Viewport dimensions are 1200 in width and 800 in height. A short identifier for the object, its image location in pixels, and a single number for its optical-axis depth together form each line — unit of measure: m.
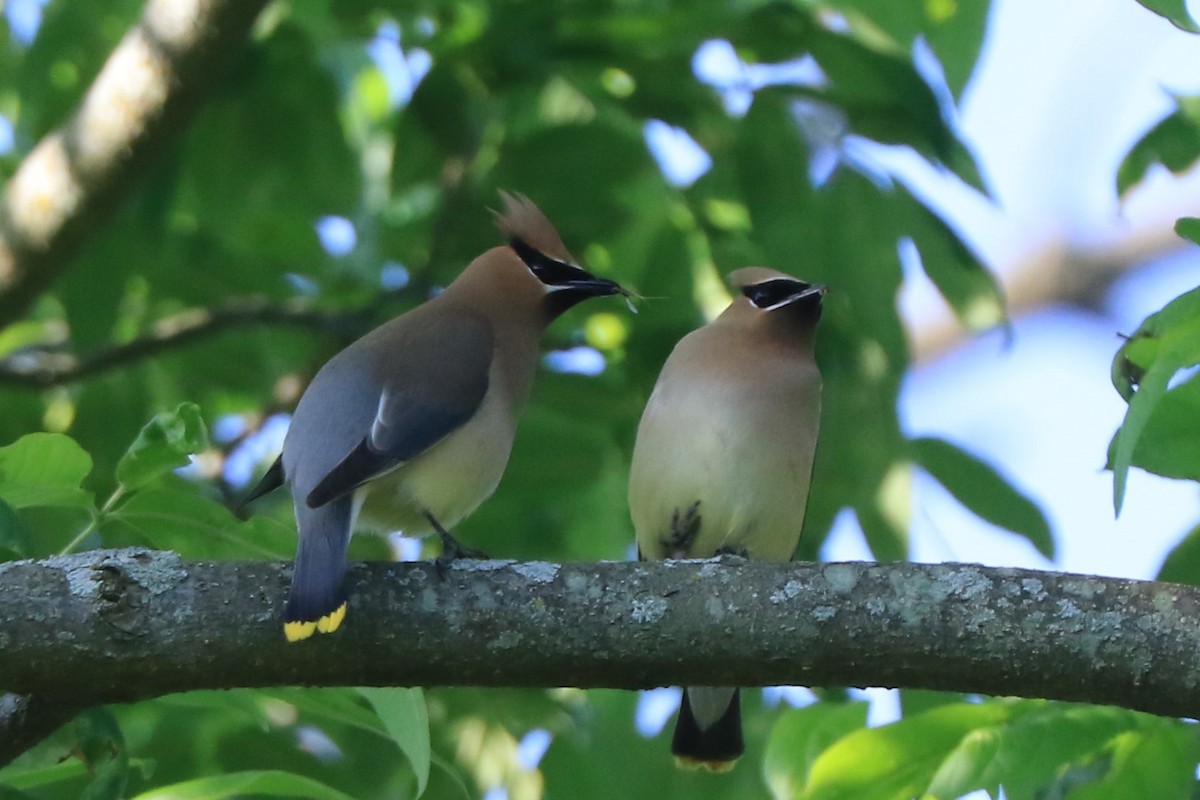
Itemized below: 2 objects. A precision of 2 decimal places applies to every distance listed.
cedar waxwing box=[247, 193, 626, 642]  6.75
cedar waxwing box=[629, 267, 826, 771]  8.33
